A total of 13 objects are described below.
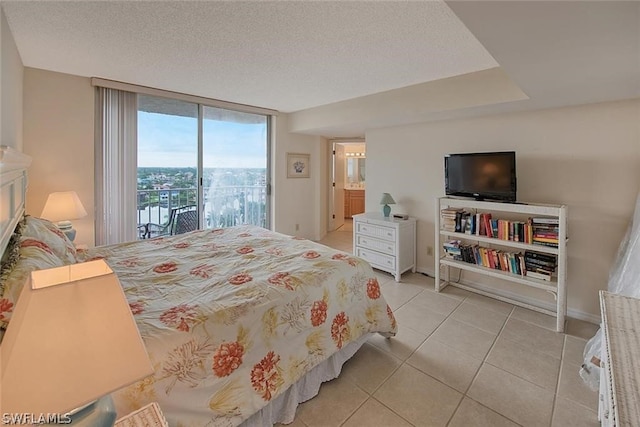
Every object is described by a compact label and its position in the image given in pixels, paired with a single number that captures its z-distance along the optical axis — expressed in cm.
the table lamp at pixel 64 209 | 263
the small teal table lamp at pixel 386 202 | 385
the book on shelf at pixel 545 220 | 259
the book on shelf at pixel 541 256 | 270
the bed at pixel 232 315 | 124
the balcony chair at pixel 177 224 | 385
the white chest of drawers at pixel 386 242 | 361
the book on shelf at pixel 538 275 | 267
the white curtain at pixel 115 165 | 321
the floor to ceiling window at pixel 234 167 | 421
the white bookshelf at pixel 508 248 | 249
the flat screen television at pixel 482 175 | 282
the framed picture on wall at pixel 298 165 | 507
